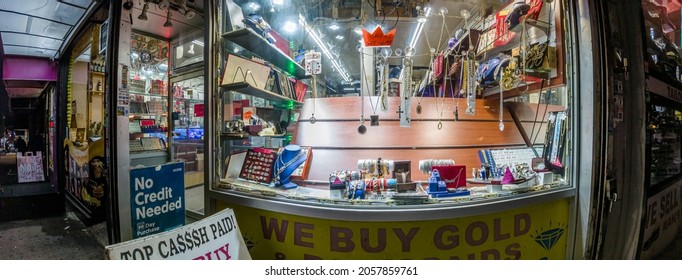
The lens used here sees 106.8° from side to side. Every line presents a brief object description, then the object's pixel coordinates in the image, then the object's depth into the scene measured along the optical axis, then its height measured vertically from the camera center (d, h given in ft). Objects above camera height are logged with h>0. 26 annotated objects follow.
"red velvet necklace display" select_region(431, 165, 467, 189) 5.90 -0.96
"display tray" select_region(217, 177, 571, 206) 5.41 -1.36
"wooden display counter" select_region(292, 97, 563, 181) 7.42 -0.03
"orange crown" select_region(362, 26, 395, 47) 6.04 +2.32
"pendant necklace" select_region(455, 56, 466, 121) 7.93 +1.55
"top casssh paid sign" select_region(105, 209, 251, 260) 4.12 -2.01
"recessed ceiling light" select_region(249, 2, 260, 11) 7.78 +3.99
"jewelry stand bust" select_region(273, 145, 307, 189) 6.42 -0.78
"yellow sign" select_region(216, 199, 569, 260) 5.31 -2.22
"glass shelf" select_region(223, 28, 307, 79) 6.66 +2.76
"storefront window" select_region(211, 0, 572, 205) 6.25 +0.86
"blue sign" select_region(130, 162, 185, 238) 6.17 -1.66
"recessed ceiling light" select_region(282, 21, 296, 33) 9.58 +4.08
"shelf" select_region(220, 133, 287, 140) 6.56 -0.07
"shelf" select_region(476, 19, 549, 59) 6.65 +2.85
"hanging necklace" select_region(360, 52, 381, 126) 6.82 +0.89
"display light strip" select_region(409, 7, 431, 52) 7.91 +4.19
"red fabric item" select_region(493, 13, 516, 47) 7.57 +3.13
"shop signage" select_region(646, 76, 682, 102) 6.54 +1.31
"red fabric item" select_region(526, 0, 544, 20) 6.54 +3.28
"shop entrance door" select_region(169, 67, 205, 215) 10.16 -0.16
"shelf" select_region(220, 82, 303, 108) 6.46 +1.31
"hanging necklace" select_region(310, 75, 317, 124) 7.91 +1.14
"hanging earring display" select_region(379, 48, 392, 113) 6.62 +1.57
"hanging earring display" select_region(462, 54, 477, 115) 6.94 +1.42
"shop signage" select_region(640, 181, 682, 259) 7.18 -2.53
